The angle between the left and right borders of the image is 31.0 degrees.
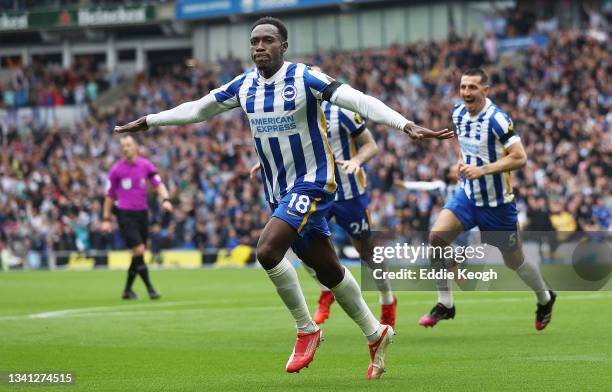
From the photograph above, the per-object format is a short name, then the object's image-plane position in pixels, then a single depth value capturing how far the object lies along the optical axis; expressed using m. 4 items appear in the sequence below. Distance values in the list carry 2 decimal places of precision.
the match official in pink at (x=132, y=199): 17.11
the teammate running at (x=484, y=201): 11.30
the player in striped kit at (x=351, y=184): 12.09
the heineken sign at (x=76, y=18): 52.62
